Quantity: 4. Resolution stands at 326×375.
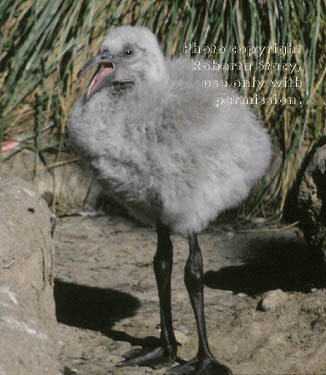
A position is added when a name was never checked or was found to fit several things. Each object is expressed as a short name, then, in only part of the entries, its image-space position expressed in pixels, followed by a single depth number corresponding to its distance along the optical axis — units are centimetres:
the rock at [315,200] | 721
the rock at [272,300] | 688
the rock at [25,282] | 384
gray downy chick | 532
